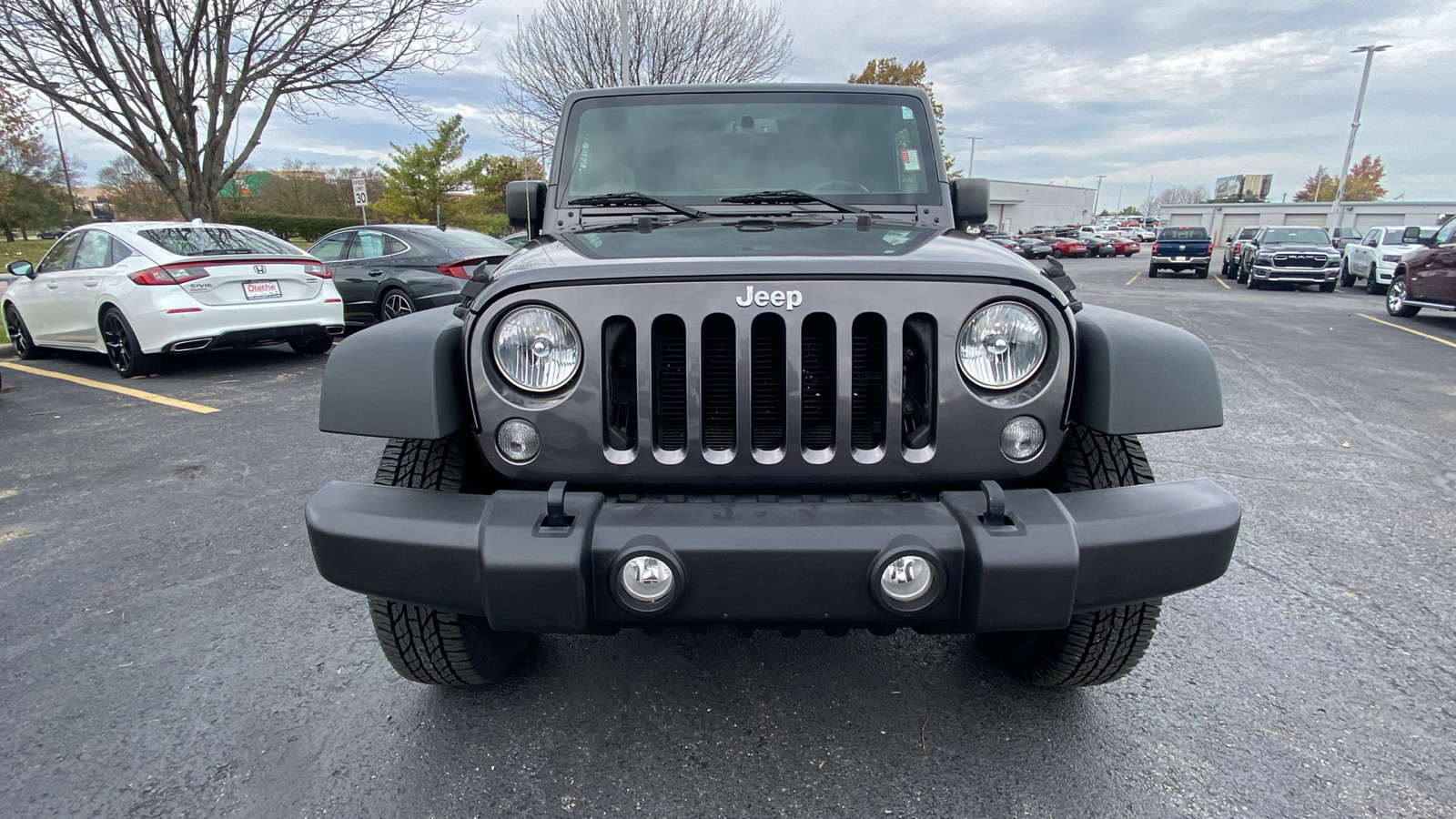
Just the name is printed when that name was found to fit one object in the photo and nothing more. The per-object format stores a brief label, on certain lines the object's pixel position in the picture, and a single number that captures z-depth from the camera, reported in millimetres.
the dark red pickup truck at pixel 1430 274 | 10586
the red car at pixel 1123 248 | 45469
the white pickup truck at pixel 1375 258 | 16750
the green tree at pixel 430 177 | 38312
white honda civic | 6500
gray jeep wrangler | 1490
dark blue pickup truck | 22750
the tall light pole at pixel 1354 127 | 30734
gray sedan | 7992
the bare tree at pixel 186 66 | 11734
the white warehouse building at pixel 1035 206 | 70188
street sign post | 17697
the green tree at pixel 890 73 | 30308
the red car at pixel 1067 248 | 38656
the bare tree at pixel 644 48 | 17875
